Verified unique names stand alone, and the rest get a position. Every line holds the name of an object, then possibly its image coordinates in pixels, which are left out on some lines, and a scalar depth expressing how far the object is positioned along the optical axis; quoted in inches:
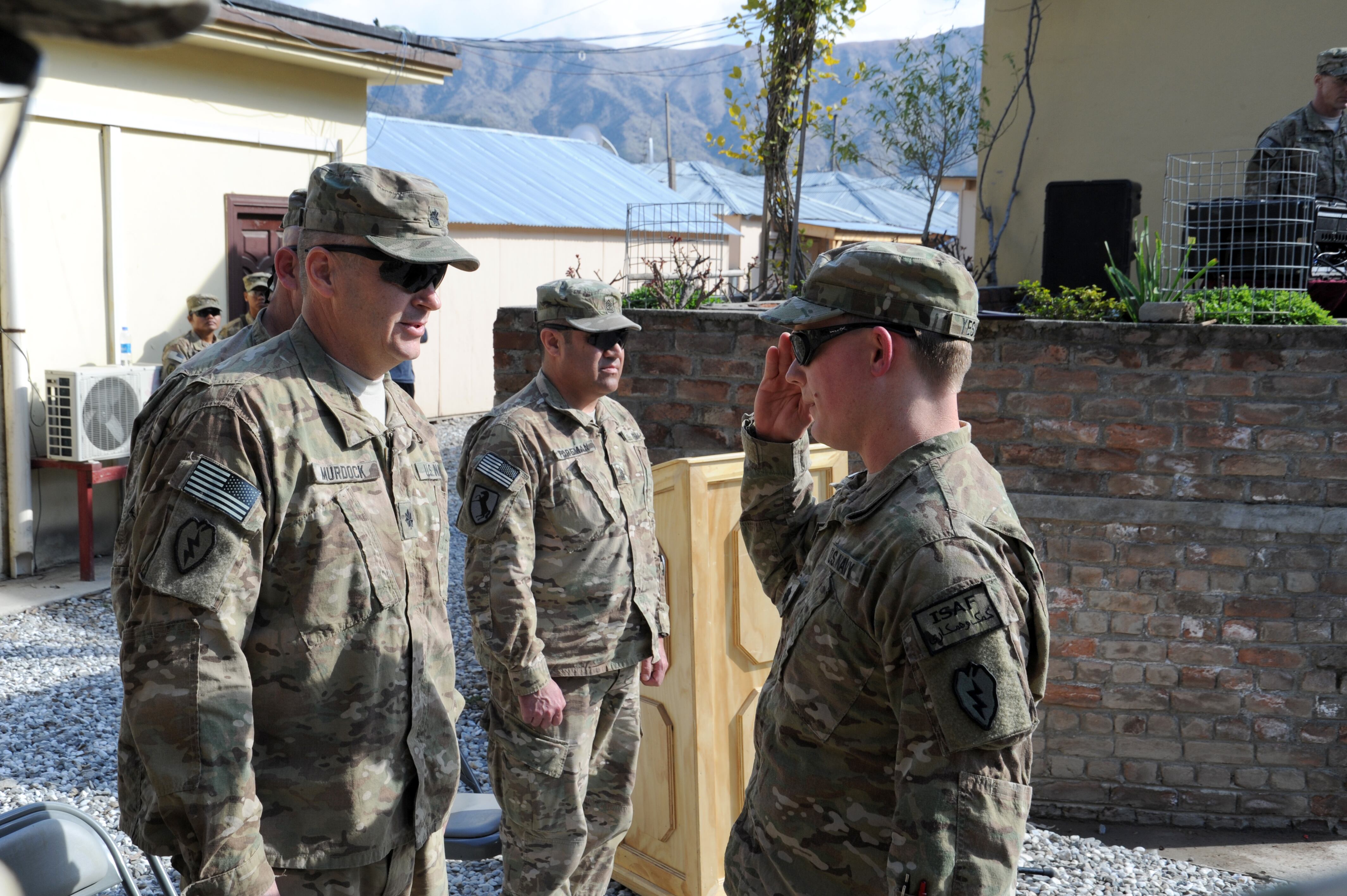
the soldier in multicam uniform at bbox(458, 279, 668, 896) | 126.1
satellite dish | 1106.0
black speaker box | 252.8
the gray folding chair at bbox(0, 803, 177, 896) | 82.3
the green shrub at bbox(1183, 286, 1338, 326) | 187.8
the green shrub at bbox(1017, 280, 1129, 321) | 196.4
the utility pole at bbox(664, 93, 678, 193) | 1082.1
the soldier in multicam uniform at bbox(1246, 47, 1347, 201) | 241.9
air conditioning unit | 286.8
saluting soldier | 62.0
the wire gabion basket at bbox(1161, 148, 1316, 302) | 225.8
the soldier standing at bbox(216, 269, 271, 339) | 296.7
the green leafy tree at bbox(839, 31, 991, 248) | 475.5
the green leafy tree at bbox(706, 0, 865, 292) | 274.4
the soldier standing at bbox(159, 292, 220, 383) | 315.3
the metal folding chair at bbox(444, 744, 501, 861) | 126.5
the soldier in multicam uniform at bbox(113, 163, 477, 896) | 69.6
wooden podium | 144.7
